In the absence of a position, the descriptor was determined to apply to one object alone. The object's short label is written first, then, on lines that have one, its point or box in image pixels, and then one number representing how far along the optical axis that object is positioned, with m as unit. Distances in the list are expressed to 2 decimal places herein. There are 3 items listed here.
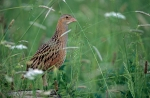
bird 12.05
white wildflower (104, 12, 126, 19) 13.79
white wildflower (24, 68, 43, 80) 9.41
